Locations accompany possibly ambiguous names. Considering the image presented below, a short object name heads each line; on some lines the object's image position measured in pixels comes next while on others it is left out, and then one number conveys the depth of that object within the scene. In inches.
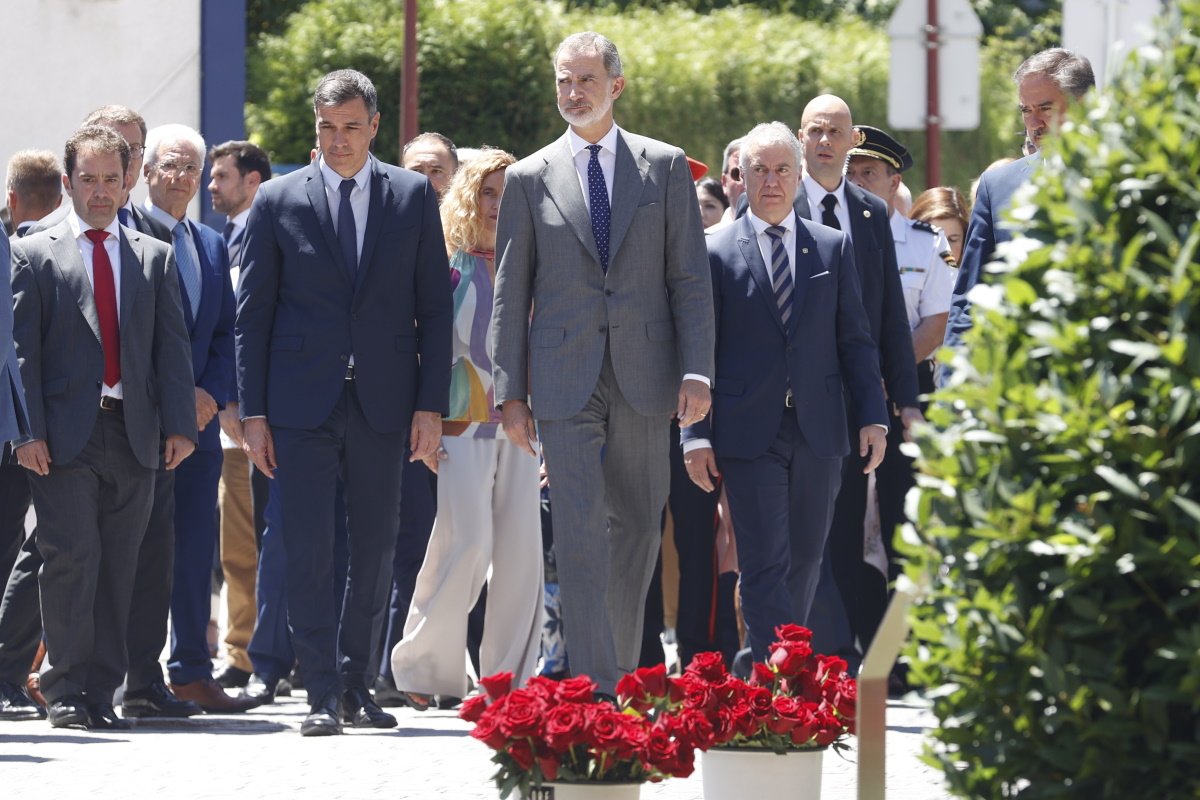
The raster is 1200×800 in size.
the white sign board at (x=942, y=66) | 1464.1
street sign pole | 1536.7
